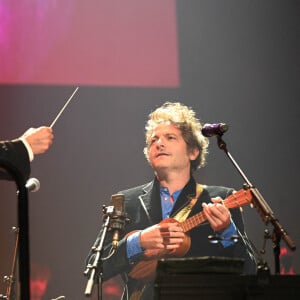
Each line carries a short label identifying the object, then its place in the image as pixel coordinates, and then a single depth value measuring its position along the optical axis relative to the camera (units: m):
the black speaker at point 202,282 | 4.22
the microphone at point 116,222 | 6.46
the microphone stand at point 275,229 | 5.94
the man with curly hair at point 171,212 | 7.46
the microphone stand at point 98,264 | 5.45
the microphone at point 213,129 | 6.55
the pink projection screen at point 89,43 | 7.74
